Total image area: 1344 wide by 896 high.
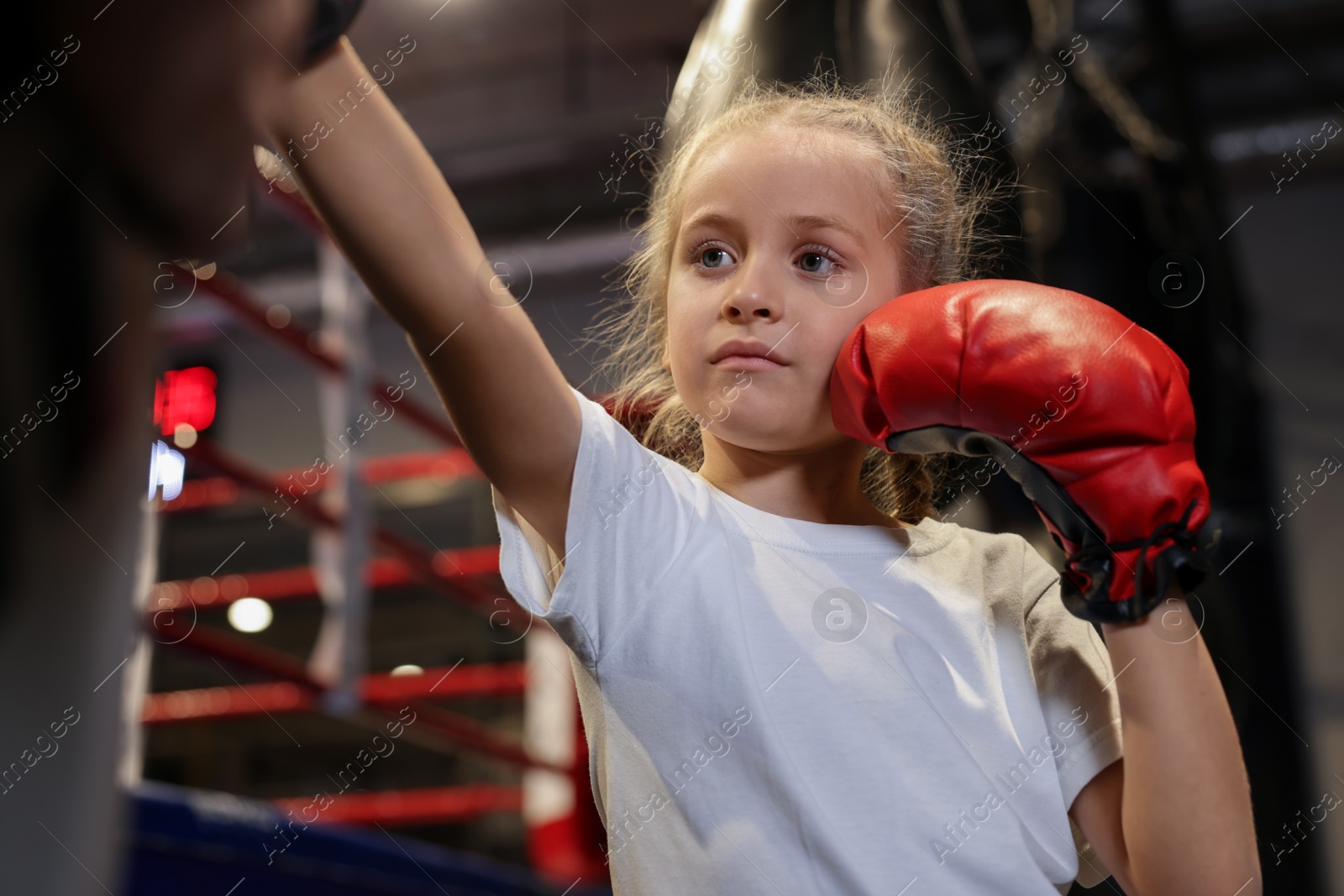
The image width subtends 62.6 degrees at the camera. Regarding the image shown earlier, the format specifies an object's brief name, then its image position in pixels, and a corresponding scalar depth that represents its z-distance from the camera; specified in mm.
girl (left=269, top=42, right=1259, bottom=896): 676
